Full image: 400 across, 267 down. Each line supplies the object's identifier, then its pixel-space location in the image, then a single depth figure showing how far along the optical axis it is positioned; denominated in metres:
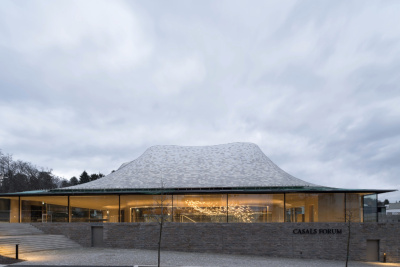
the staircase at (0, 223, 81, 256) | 22.27
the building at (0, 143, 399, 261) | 26.06
